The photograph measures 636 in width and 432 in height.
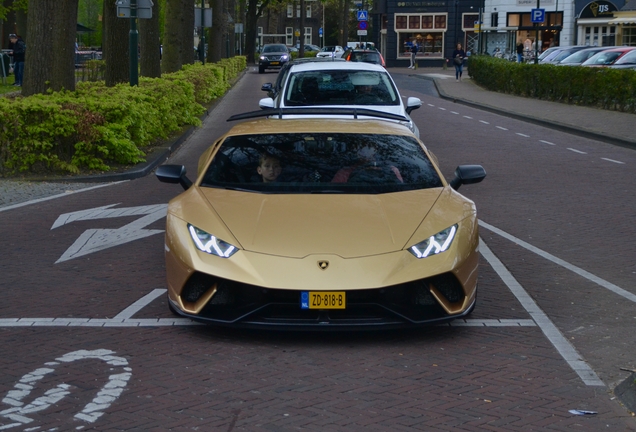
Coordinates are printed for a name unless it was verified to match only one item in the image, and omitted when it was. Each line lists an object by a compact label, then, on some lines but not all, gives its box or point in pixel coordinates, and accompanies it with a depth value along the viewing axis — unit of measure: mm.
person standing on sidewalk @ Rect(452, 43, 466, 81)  49541
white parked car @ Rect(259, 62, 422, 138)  13211
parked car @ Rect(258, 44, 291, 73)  62750
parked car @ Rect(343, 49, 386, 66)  36250
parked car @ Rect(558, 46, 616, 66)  37531
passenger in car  6777
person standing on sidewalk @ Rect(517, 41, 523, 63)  55688
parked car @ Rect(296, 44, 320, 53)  98375
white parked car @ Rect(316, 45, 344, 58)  76388
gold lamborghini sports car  5691
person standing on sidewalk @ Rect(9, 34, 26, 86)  34938
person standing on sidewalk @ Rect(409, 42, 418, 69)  73375
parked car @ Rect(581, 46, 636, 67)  33250
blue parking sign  39188
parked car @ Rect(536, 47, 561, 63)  44500
